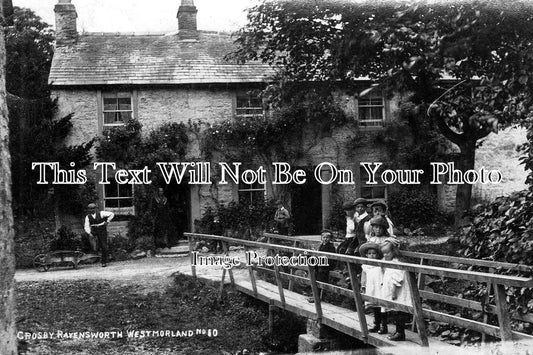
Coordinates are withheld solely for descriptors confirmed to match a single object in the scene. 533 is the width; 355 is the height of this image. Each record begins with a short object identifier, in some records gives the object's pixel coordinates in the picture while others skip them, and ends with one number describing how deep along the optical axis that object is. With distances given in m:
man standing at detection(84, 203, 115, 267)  11.78
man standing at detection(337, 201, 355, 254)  7.45
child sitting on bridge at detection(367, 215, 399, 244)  5.90
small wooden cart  11.12
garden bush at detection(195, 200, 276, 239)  12.93
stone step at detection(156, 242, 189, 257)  12.93
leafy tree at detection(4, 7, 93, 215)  9.30
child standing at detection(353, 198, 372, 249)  7.00
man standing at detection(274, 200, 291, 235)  12.09
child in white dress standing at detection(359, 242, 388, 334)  5.73
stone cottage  13.57
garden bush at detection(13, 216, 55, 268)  10.95
